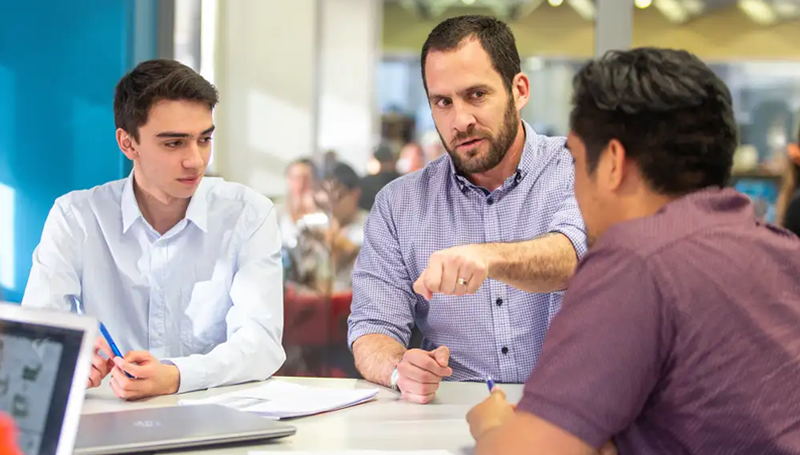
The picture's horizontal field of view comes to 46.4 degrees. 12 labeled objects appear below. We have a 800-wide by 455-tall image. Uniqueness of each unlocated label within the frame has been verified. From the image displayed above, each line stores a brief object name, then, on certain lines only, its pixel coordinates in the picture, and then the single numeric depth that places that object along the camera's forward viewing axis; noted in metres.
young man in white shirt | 2.54
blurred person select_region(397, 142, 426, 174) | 4.98
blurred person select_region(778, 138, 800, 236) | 3.74
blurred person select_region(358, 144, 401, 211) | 5.00
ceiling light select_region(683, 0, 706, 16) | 4.96
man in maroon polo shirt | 1.22
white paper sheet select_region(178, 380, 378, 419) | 1.85
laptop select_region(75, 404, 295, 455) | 1.54
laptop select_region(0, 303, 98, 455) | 1.20
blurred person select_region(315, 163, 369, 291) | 4.96
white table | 1.63
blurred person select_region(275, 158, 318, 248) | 4.98
